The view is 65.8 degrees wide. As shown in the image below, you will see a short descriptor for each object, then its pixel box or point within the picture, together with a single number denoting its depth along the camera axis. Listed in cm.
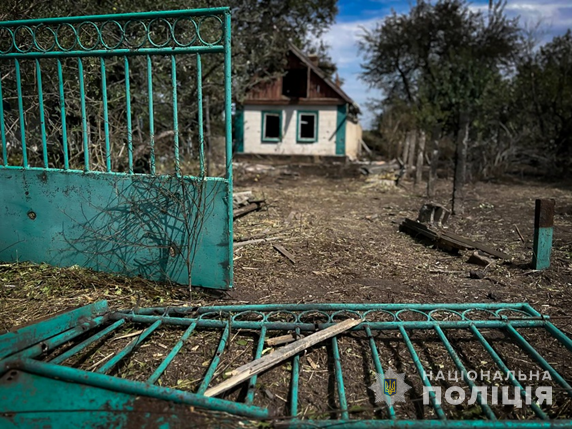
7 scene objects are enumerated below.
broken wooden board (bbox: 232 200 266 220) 788
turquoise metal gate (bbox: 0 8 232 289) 381
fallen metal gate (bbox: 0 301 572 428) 228
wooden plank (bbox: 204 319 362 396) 257
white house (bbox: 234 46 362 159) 2262
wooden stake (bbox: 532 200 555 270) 496
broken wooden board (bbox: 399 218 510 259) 570
